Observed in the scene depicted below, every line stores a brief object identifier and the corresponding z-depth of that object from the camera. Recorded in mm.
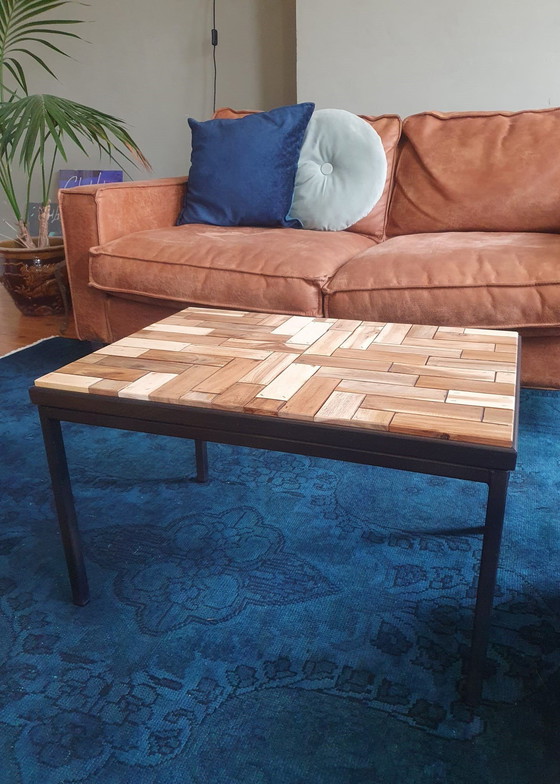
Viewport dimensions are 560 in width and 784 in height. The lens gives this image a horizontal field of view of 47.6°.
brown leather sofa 1559
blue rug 818
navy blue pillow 2148
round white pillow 2139
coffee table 774
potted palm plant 2176
